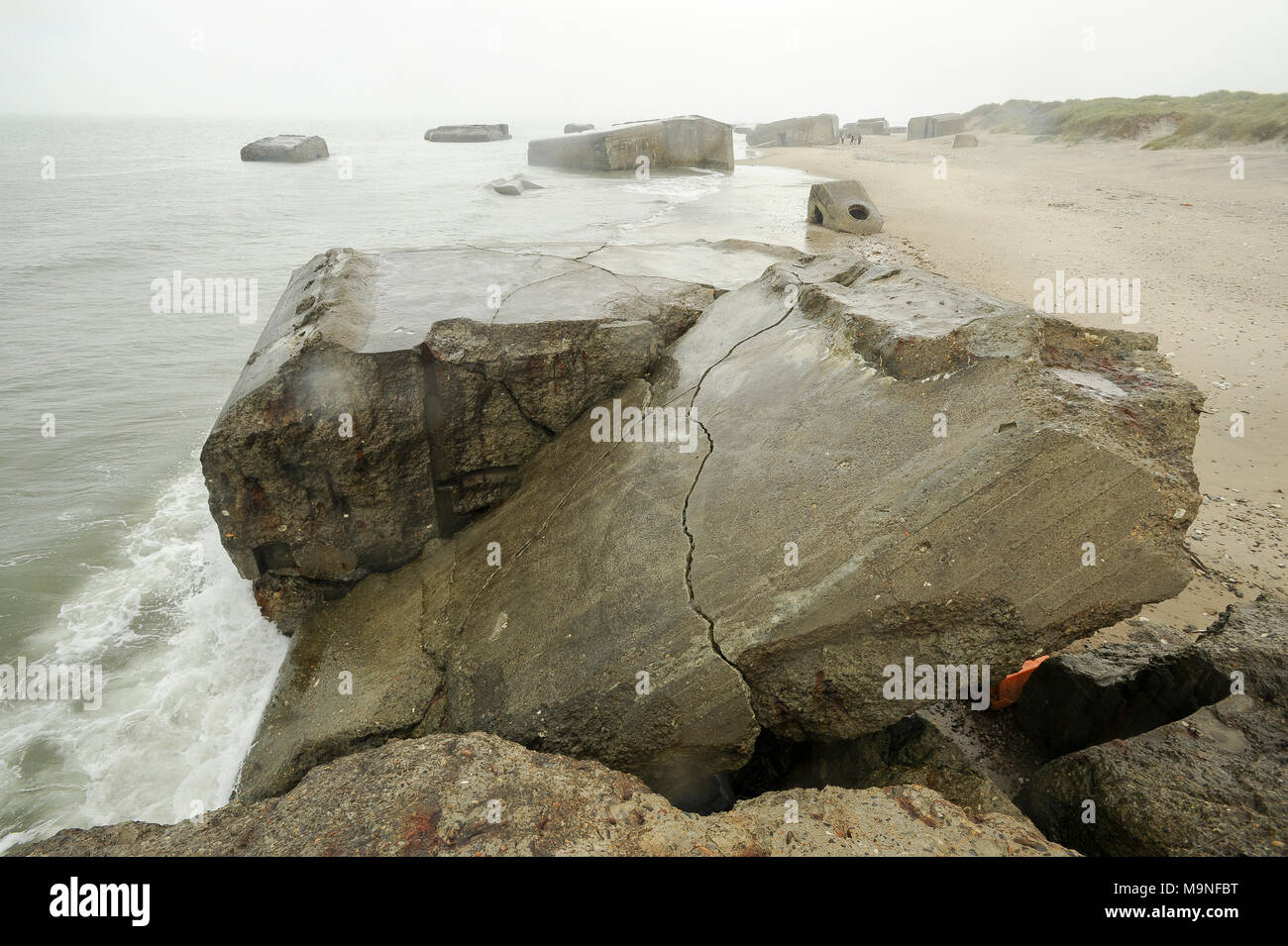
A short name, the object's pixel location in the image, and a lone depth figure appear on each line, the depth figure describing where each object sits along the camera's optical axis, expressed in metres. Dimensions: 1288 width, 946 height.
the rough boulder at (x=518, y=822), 2.25
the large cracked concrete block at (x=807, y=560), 2.87
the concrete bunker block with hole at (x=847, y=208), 15.08
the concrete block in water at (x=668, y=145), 28.45
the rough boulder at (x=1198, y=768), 2.37
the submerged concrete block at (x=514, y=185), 23.69
